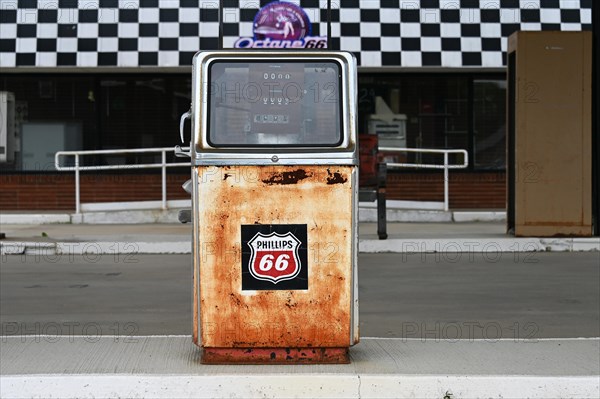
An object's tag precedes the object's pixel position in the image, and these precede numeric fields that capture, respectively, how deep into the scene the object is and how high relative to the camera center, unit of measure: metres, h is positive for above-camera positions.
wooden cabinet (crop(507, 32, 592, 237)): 10.66 +0.68
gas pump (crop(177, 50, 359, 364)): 4.59 +0.00
